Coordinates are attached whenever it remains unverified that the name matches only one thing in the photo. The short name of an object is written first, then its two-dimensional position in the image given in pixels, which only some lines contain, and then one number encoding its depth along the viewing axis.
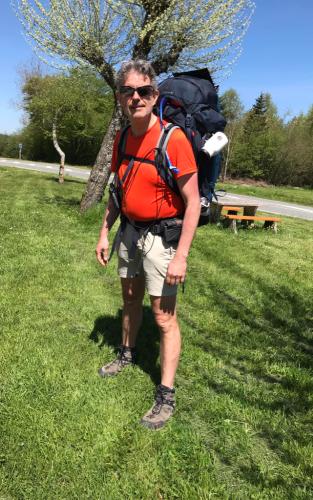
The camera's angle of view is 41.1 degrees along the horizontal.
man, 2.70
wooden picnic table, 10.95
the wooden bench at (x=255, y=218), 10.25
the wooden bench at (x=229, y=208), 10.98
